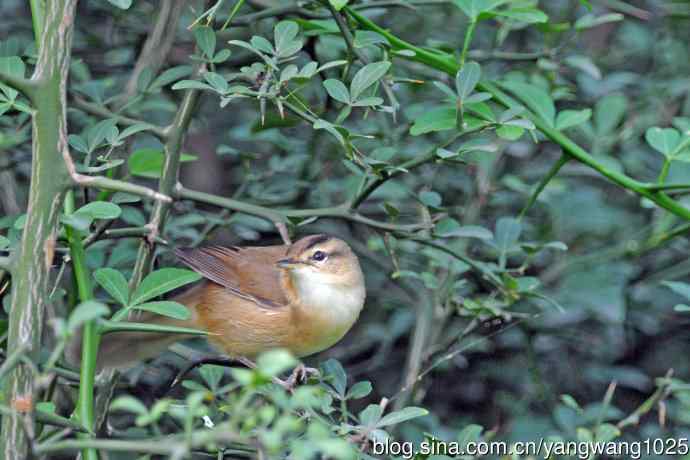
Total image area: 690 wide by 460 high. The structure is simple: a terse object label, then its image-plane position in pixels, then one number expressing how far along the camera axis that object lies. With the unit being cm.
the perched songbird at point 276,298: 606
